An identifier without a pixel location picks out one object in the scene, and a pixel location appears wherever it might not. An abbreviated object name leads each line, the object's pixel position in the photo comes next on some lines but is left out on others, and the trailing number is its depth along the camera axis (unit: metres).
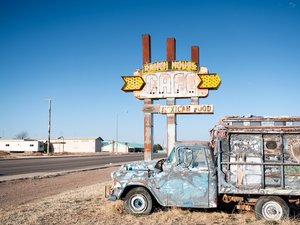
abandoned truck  8.50
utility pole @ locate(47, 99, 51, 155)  59.78
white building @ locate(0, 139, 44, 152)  80.75
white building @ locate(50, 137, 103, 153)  93.75
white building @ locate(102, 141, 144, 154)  106.48
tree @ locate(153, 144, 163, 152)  122.69
